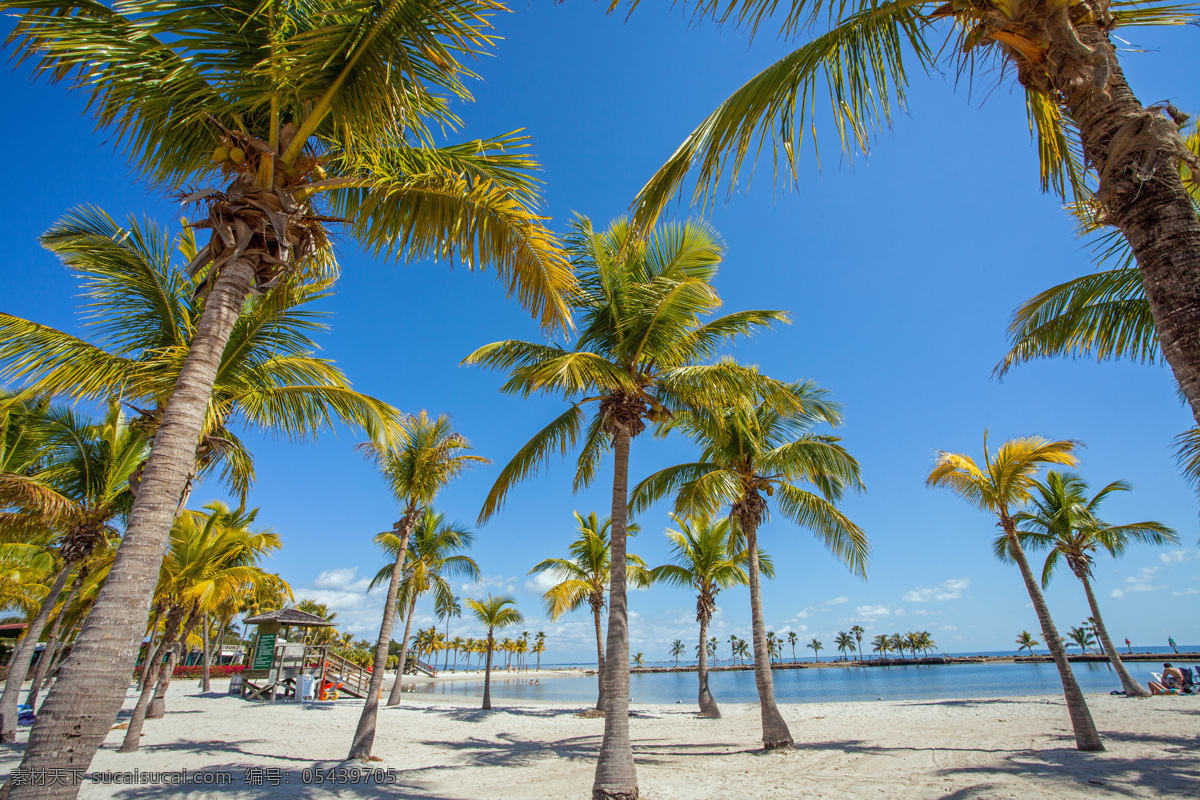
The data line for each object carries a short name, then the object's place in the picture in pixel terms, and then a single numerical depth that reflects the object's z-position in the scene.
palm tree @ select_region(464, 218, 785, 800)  7.82
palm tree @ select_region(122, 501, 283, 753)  11.19
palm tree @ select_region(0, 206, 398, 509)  5.78
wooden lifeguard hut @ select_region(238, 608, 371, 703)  21.45
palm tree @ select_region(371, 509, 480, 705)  21.33
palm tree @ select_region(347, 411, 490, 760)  12.39
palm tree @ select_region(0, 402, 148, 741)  10.22
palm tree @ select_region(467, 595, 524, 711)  24.42
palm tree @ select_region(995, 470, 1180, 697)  17.73
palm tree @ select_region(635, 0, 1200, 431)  2.61
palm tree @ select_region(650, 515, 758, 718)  18.89
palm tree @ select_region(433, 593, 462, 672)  23.09
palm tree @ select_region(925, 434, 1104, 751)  8.91
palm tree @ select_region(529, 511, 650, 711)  20.58
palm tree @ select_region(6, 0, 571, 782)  3.32
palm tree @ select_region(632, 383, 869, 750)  11.17
